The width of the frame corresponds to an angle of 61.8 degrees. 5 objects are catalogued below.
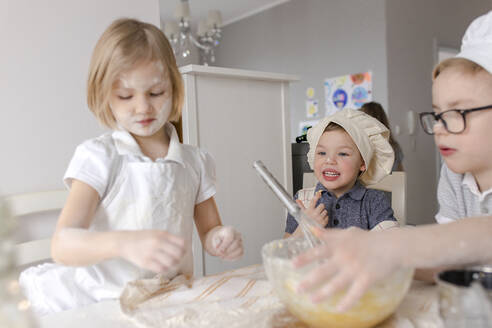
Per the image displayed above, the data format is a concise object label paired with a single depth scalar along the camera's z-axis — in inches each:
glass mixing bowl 17.2
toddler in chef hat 47.4
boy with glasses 16.7
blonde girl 27.0
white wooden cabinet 63.2
